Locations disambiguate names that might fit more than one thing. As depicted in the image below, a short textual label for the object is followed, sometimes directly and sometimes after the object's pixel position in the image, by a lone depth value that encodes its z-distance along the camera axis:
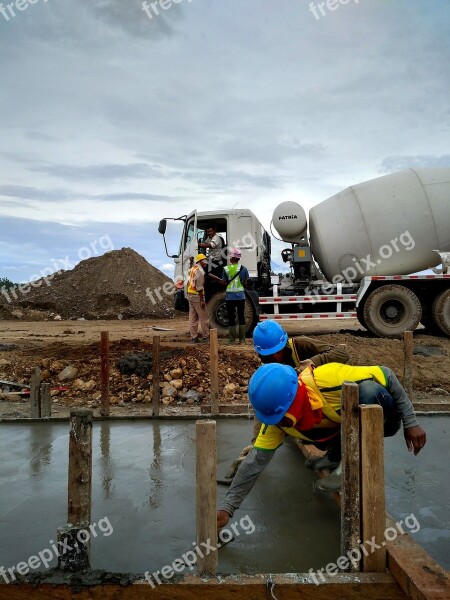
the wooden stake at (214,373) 5.59
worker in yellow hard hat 9.43
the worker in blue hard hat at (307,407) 2.77
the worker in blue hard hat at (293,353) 3.55
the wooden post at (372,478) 2.37
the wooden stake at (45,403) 5.55
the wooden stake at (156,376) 5.52
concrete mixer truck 10.00
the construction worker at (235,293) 9.45
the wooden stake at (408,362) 5.97
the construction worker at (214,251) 10.04
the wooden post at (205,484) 2.32
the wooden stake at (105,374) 5.58
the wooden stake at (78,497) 2.44
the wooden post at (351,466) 2.43
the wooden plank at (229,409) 5.59
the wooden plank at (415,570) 2.14
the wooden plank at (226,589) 2.32
